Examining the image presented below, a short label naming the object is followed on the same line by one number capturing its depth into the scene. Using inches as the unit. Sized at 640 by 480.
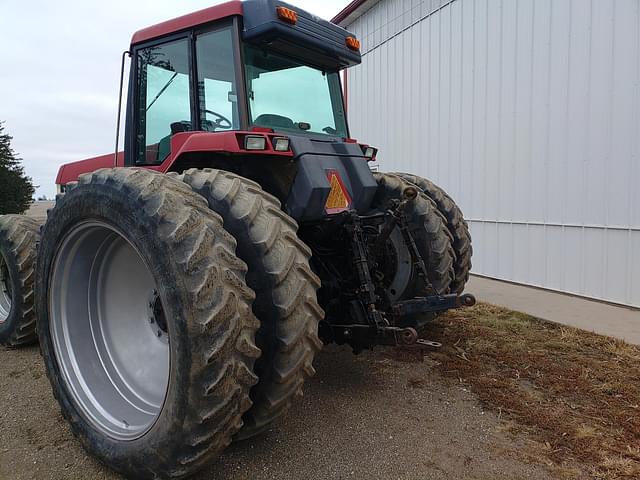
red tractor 84.1
